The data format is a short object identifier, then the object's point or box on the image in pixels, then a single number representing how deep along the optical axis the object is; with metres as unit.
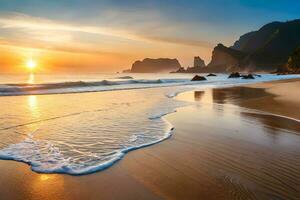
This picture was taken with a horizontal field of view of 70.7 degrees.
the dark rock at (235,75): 43.80
